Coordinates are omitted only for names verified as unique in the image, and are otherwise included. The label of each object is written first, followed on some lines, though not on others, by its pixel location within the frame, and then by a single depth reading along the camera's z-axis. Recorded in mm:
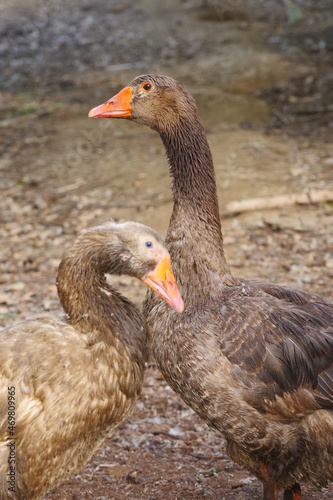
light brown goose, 8070
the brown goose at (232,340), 8312
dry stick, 17031
